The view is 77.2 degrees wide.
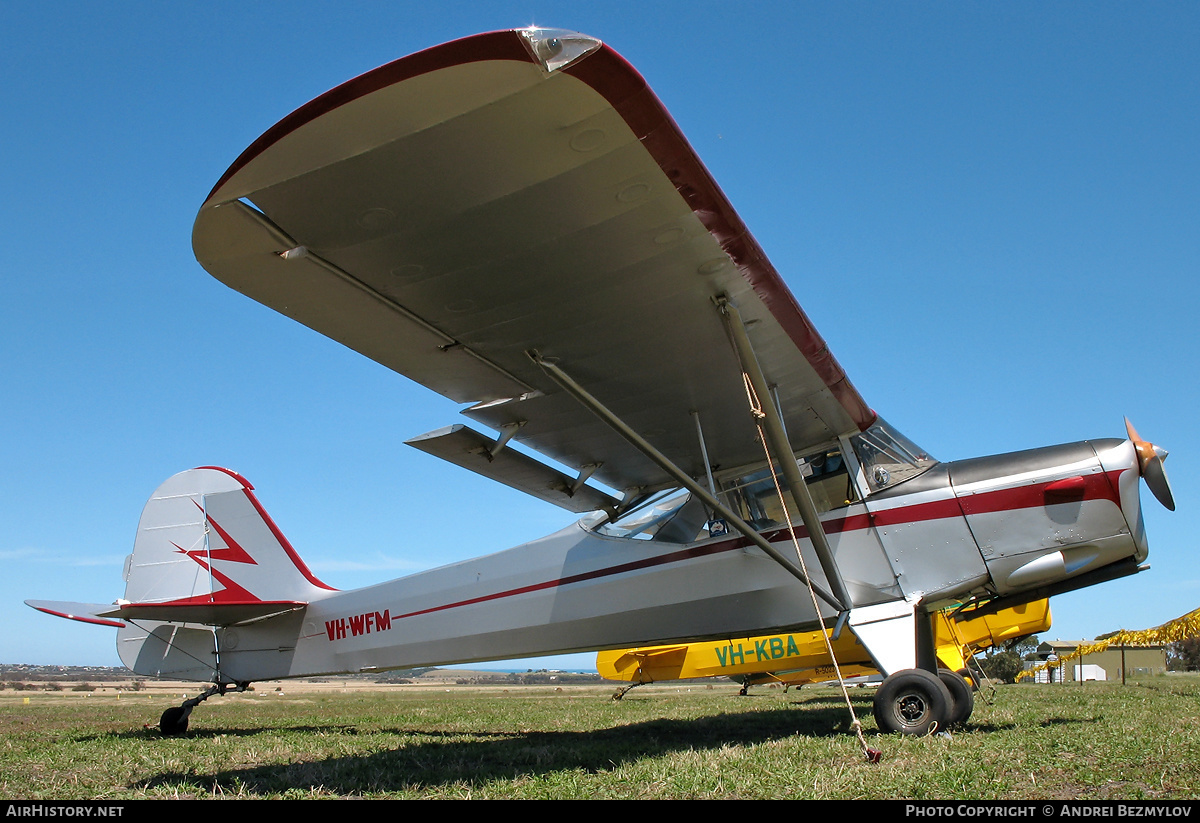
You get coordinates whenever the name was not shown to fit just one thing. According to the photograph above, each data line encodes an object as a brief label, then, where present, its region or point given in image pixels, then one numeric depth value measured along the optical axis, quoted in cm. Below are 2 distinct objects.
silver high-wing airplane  347
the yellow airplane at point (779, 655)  1162
